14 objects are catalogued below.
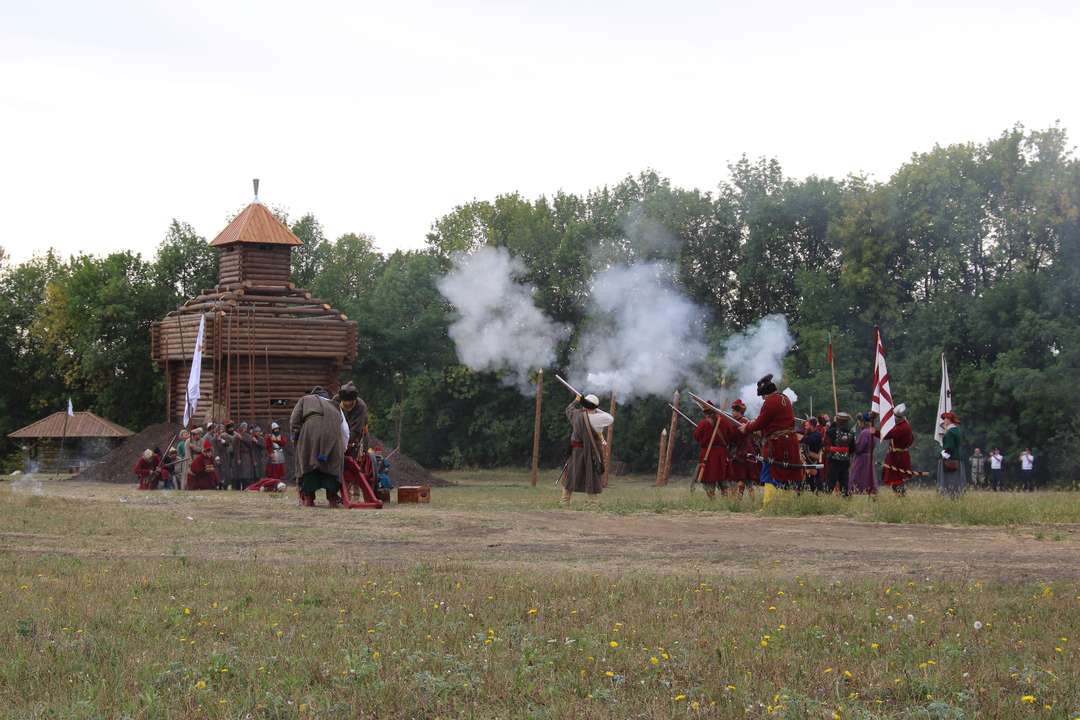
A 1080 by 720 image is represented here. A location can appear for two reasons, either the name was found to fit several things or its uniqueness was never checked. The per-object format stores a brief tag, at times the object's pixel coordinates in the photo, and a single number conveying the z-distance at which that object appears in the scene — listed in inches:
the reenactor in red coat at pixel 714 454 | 869.8
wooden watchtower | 1574.8
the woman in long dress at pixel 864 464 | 965.2
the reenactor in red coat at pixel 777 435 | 783.1
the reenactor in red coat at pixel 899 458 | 879.7
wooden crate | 896.3
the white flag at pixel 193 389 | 1237.1
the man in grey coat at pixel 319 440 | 778.2
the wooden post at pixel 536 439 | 1403.7
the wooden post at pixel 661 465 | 1521.9
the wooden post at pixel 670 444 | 1387.5
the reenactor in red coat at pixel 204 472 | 1235.2
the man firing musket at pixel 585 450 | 891.4
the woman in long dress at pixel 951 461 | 863.7
